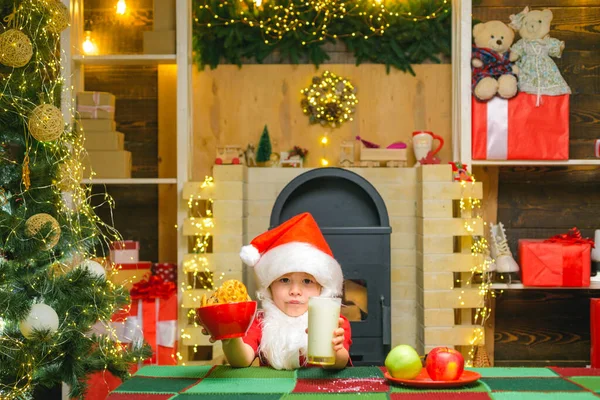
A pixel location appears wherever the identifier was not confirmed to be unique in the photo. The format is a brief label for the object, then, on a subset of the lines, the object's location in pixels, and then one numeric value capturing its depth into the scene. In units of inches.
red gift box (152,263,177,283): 162.6
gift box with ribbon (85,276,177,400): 150.7
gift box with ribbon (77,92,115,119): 156.3
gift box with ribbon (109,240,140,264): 157.8
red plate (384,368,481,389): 68.1
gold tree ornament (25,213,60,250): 111.7
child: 93.7
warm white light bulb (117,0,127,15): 166.7
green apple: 69.7
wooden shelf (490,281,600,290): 156.2
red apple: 69.1
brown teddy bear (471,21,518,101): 158.2
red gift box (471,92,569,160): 159.0
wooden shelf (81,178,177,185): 154.6
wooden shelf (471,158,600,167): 158.7
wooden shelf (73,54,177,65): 157.0
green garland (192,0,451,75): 168.2
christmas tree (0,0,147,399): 110.6
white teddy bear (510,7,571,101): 159.5
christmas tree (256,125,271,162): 167.0
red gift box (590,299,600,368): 139.4
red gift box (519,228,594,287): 155.1
